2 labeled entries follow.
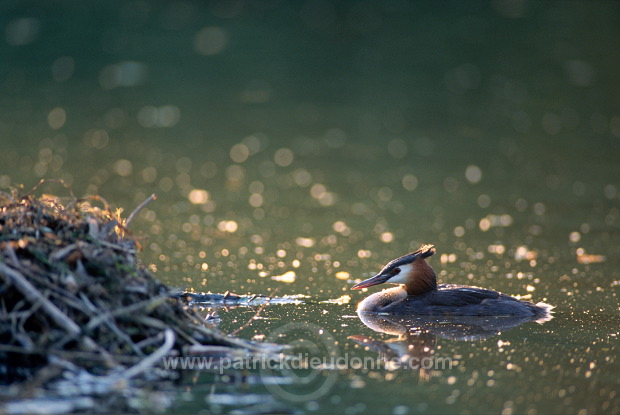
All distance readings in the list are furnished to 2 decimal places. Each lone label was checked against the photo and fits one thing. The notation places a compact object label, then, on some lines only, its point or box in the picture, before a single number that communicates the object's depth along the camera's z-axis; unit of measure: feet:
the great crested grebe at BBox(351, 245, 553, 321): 62.44
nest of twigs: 42.29
